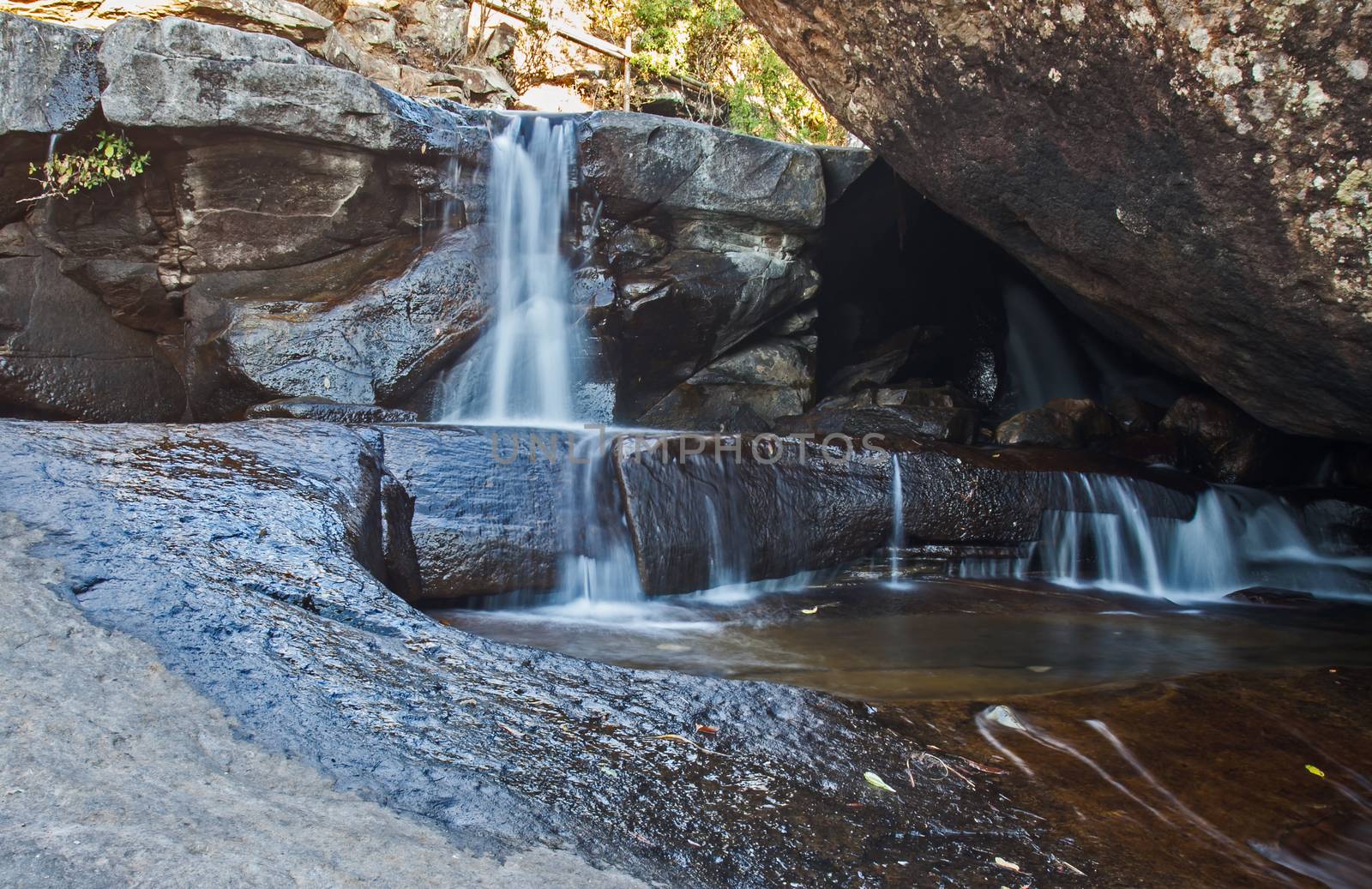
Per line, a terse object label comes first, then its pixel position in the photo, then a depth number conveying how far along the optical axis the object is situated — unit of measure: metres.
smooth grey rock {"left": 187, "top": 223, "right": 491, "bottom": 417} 6.76
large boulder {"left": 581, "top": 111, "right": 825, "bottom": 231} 7.92
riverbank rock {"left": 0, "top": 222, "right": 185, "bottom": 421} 7.11
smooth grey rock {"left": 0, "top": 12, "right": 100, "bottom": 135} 6.39
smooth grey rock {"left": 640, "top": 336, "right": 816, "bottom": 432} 8.84
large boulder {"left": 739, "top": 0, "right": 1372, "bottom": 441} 3.51
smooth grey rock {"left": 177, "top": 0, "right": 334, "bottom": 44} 8.67
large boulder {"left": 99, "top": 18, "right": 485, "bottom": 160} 6.54
